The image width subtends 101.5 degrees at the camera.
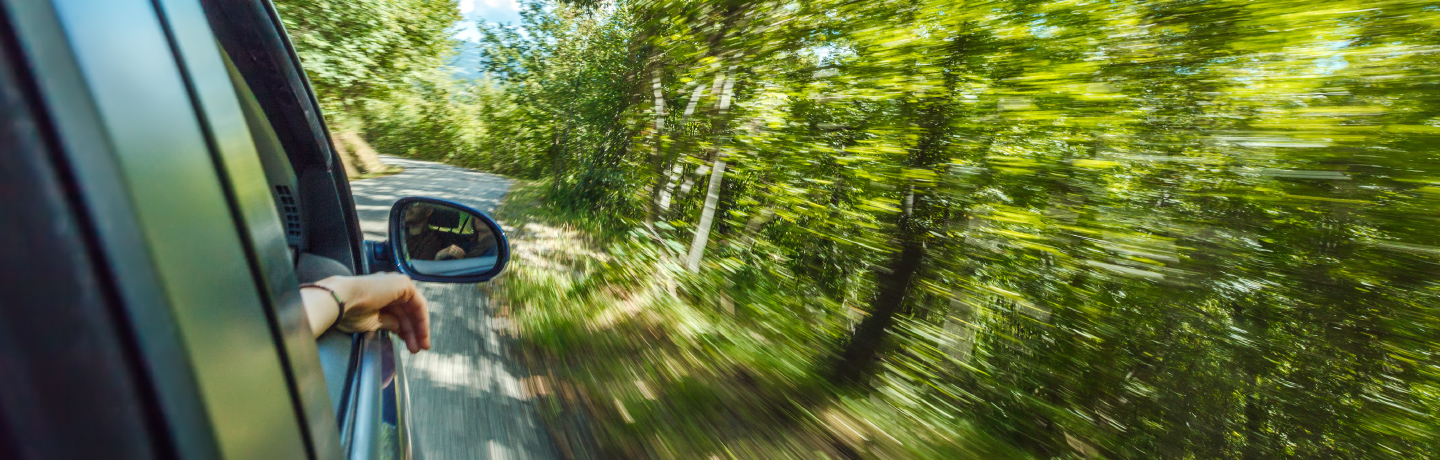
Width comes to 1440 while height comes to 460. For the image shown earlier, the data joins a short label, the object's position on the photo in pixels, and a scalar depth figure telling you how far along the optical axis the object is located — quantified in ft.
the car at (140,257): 1.15
